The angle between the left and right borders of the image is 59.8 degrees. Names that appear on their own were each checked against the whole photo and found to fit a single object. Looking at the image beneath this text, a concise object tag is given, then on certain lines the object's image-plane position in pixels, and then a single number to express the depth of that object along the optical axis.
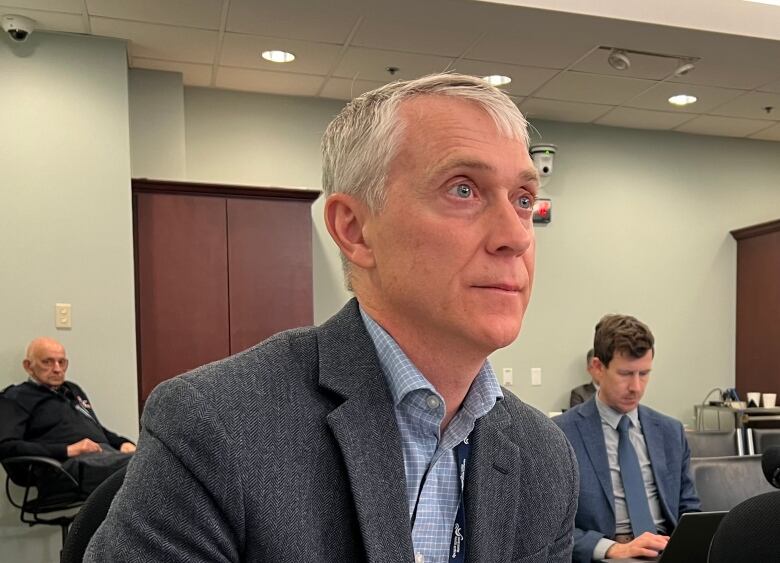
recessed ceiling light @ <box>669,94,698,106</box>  5.02
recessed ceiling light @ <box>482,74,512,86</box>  4.57
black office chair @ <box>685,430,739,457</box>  3.13
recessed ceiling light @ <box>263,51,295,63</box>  4.21
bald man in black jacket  3.40
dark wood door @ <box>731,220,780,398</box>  5.57
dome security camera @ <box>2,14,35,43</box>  3.67
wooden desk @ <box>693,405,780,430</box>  5.18
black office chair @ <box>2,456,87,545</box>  3.28
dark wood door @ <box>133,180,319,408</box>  4.17
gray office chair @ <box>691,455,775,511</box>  2.35
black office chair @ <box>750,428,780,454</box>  3.40
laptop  1.61
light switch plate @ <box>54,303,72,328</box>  3.87
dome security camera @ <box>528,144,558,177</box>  5.41
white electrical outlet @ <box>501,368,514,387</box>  5.39
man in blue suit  2.17
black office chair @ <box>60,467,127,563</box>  1.10
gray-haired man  0.71
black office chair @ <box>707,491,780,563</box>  1.36
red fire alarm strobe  5.51
